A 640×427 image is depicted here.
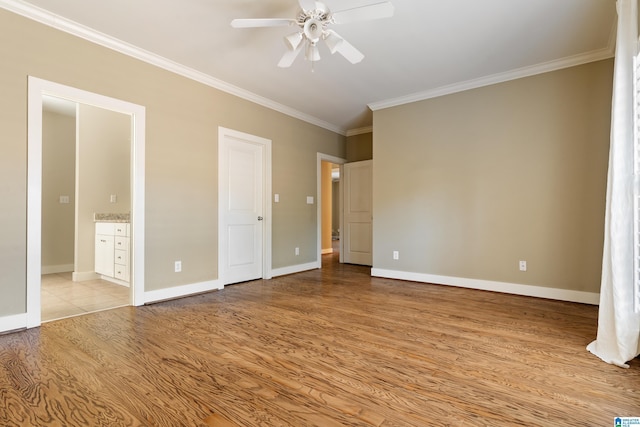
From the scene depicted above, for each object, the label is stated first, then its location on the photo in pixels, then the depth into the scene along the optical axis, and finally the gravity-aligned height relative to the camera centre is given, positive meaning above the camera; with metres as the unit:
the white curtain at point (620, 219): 1.93 -0.05
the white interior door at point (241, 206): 3.99 +0.05
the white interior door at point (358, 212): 5.75 -0.04
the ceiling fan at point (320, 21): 2.12 +1.38
